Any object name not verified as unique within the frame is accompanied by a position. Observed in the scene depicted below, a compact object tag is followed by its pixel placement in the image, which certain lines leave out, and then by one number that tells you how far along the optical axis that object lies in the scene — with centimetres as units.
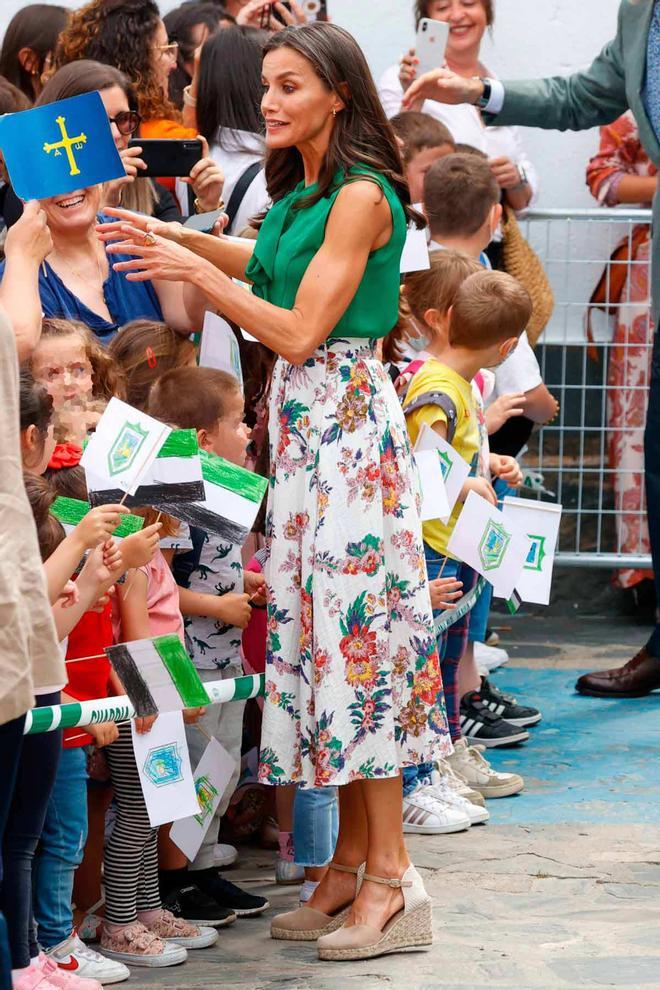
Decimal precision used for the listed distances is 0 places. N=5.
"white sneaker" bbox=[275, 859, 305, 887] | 817
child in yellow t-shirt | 908
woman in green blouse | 700
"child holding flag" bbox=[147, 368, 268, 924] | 766
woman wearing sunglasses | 827
